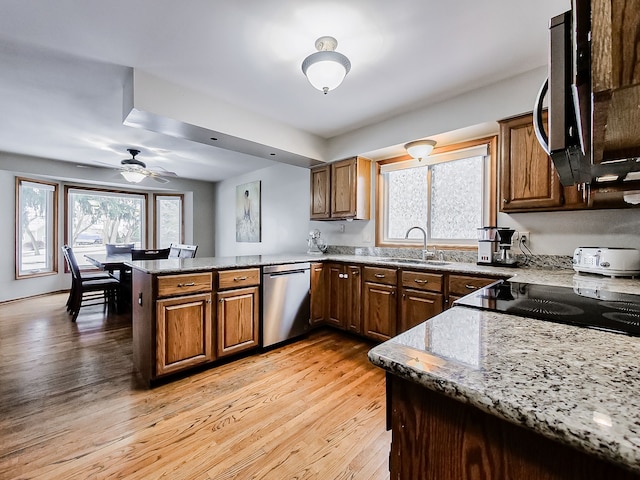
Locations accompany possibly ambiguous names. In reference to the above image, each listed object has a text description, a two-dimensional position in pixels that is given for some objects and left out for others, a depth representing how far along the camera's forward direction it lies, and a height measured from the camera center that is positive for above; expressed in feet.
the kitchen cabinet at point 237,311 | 8.20 -2.09
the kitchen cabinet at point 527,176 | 6.71 +1.58
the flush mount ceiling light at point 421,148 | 9.17 +2.97
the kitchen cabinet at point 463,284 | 7.13 -1.13
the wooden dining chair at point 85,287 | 12.59 -2.13
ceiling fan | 13.21 +3.30
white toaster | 5.58 -0.42
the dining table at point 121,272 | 12.30 -1.55
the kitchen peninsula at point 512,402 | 1.29 -0.80
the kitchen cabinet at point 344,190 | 11.21 +2.04
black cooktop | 2.75 -0.77
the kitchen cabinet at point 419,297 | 8.00 -1.64
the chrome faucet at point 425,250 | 9.86 -0.33
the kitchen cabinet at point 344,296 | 9.99 -2.01
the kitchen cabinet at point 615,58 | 1.24 +0.83
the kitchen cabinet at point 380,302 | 9.02 -2.00
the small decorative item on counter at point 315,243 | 13.00 -0.12
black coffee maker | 7.61 -0.25
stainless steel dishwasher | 9.22 -2.05
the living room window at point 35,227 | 16.10 +0.77
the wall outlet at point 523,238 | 7.95 +0.07
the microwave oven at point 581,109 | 1.43 +0.81
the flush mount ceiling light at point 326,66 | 5.85 +3.62
